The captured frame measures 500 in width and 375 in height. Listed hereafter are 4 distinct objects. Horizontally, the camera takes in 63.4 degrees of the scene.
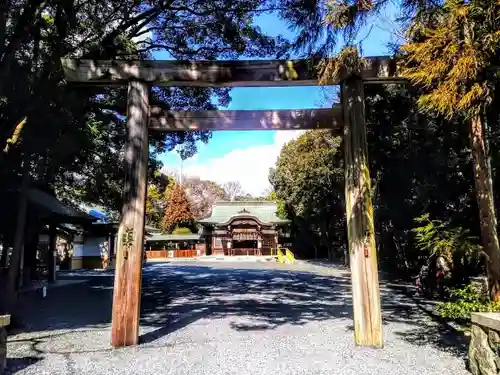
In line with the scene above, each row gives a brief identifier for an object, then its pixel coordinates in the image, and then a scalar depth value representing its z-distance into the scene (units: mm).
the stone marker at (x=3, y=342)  4129
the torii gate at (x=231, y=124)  5105
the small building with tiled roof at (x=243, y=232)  37469
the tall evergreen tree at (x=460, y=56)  3523
